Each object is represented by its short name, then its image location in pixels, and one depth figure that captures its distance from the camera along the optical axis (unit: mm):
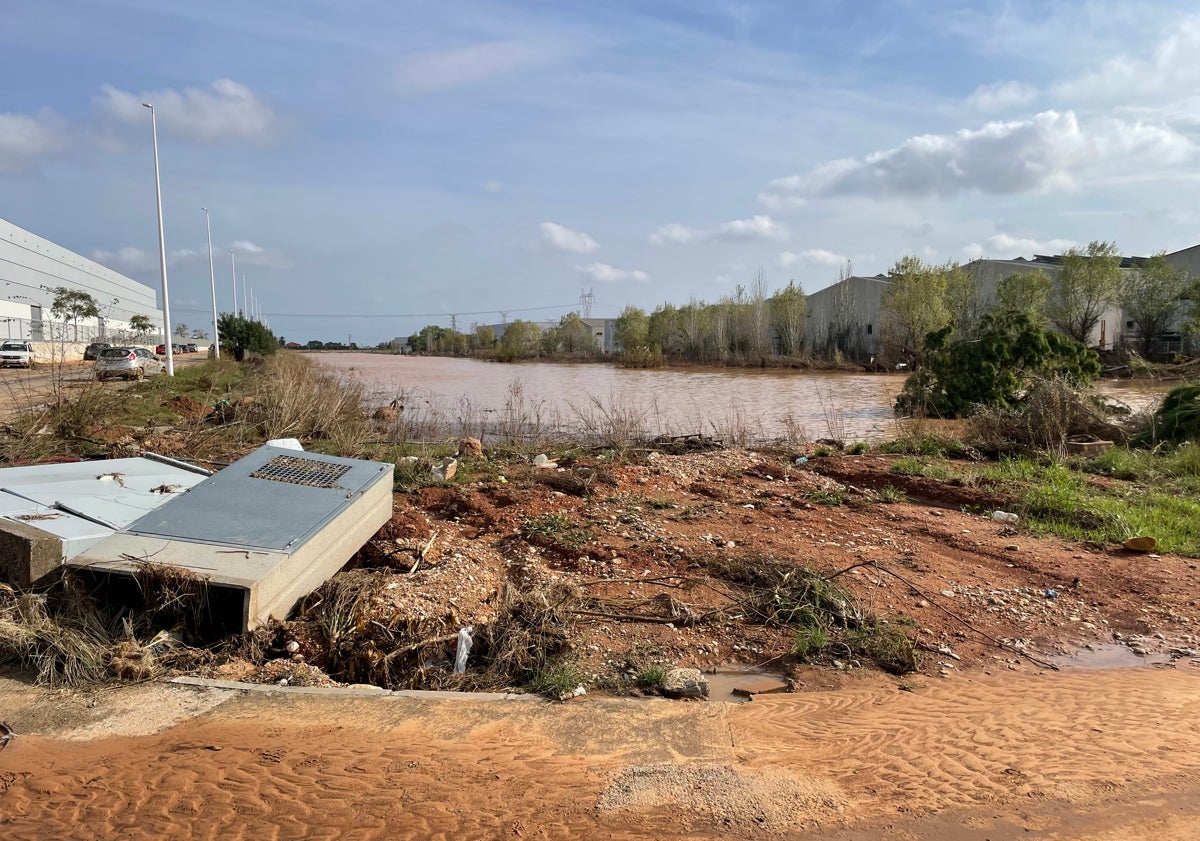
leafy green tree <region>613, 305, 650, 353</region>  75750
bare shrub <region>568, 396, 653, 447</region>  13656
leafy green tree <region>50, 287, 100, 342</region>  52344
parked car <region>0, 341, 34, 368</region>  31562
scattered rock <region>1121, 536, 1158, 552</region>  7758
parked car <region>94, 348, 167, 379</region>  26627
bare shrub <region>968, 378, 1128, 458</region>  13570
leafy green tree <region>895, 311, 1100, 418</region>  17328
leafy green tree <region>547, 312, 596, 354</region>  88188
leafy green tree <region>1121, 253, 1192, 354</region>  46688
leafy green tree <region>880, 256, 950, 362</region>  46750
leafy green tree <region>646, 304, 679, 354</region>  72562
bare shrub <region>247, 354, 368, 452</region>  12889
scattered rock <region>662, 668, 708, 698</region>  4645
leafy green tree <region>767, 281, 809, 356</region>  60906
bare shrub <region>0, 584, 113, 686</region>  4293
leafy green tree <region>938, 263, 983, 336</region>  48812
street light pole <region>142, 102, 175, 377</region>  27000
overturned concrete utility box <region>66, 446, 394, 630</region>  4816
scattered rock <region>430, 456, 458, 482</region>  10250
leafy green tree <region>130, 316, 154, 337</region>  65700
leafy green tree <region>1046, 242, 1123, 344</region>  45500
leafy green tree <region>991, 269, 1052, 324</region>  45125
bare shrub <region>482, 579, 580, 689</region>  4848
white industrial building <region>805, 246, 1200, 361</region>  49000
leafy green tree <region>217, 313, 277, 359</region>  51281
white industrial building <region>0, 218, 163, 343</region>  50344
